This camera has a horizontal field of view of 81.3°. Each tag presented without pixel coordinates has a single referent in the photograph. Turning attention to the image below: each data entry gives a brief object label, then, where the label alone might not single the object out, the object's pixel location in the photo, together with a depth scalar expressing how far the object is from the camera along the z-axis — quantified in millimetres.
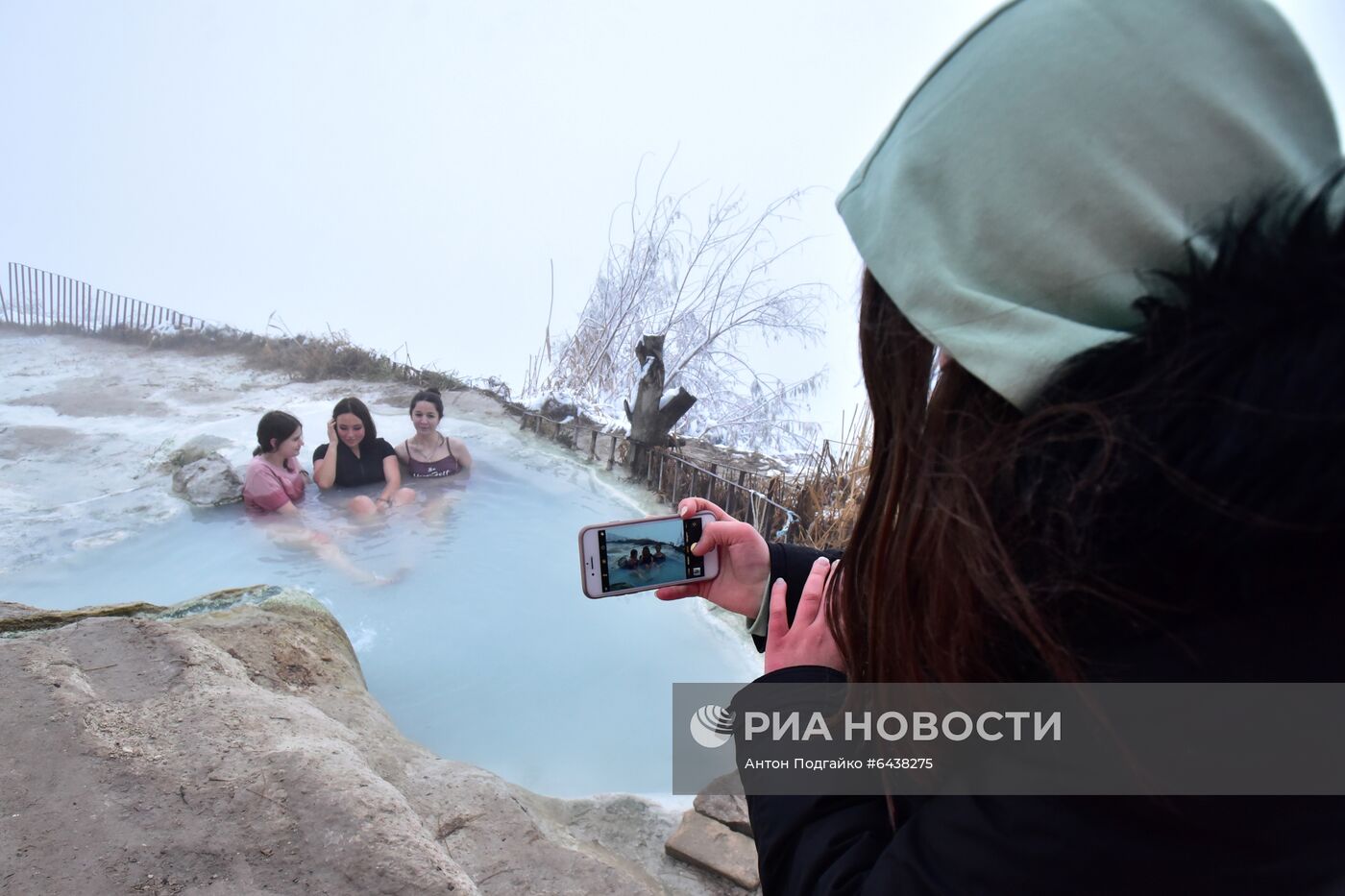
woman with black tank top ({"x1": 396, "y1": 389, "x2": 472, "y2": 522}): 4633
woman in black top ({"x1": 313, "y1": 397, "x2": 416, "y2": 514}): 4371
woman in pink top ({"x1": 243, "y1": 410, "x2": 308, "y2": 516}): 4031
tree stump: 4832
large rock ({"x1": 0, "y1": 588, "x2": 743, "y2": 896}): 1217
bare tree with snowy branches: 5043
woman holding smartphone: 402
